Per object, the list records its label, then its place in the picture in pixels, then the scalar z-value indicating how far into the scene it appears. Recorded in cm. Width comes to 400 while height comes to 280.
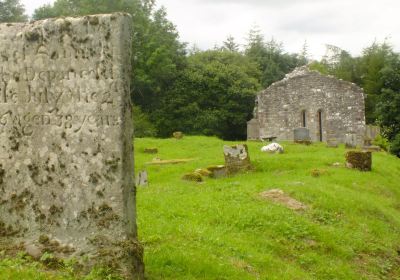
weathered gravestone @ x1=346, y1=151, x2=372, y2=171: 1998
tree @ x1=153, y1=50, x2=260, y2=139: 4384
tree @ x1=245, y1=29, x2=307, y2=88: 5564
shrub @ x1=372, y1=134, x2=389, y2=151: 3228
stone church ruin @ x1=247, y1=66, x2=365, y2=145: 3541
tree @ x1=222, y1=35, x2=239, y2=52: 7225
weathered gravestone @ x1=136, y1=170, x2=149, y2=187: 1716
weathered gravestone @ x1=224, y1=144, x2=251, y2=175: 1934
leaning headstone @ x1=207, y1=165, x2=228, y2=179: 1862
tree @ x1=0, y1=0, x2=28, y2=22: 4416
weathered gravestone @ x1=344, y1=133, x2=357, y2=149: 2905
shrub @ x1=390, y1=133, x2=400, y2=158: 3231
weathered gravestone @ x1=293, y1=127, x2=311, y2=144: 2994
